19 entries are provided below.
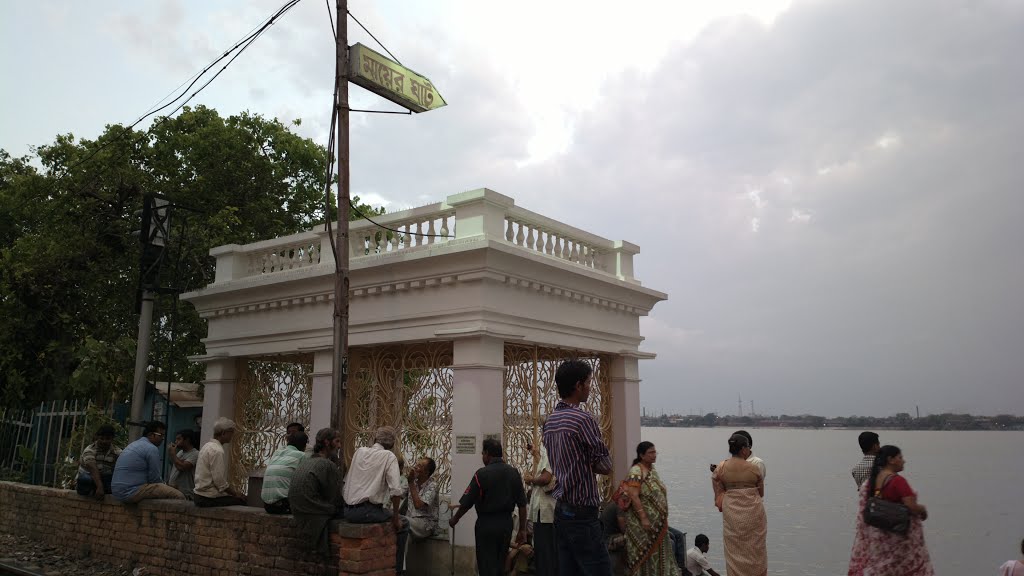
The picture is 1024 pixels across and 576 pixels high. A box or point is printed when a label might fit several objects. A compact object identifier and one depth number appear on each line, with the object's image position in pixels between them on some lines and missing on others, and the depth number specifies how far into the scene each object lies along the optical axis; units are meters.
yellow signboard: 7.95
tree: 16.20
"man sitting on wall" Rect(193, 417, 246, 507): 7.85
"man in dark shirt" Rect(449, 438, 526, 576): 6.65
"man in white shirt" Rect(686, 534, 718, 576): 9.36
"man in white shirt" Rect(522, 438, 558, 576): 6.57
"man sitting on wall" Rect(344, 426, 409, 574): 6.48
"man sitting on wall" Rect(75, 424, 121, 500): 8.99
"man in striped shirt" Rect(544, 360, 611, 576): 4.42
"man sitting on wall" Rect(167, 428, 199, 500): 9.37
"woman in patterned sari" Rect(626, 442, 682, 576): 6.99
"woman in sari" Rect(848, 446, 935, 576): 5.38
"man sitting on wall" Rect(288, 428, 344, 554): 6.57
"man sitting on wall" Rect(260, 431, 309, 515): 7.23
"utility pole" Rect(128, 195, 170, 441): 10.12
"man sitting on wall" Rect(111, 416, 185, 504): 8.49
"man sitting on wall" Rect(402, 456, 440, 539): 8.48
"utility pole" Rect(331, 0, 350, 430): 7.47
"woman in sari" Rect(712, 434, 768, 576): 7.00
